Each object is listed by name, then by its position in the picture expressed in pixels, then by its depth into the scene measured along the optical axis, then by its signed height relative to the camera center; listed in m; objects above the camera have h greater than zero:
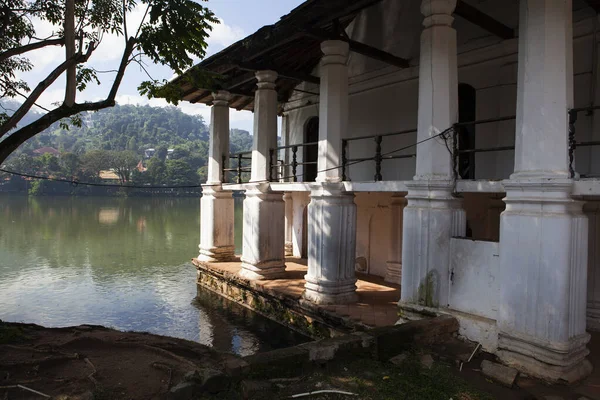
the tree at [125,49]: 5.91 +2.15
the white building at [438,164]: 4.83 +0.57
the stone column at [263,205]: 10.61 -0.28
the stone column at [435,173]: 6.05 +0.33
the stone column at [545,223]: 4.67 -0.28
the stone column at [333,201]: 8.31 -0.12
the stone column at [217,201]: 12.85 -0.25
